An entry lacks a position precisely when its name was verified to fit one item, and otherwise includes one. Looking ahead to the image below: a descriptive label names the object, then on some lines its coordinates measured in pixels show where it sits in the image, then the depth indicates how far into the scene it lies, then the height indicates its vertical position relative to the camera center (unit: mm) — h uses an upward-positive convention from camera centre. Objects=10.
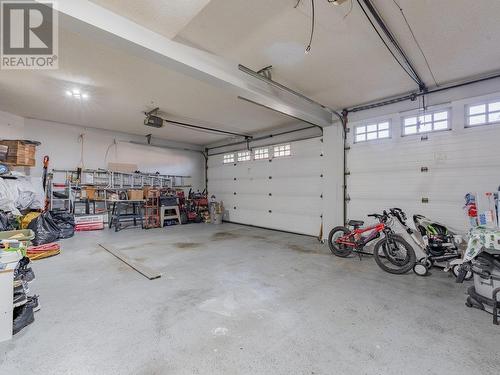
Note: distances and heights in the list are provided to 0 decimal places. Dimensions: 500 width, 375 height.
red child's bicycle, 3326 -919
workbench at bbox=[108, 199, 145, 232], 6453 -720
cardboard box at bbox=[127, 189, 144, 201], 6779 -149
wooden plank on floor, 3060 -1126
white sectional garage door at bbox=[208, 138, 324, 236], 5668 -21
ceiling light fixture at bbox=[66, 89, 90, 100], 4068 +1775
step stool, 7074 -782
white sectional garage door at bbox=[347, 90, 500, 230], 3375 +352
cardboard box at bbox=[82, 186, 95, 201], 6262 -49
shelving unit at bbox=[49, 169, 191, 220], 6133 +196
